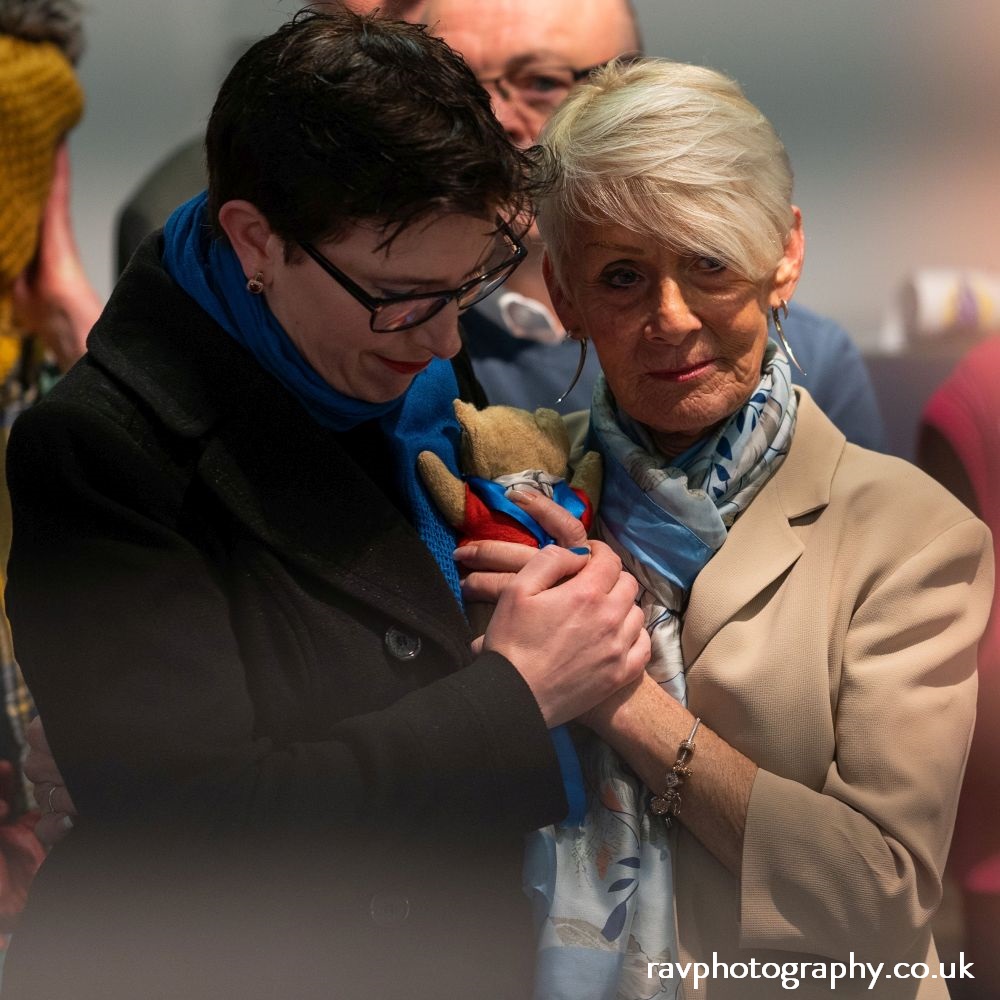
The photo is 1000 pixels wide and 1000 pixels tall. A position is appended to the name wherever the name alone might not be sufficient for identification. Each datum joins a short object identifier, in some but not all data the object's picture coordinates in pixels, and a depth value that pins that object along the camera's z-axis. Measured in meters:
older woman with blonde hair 1.82
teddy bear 1.86
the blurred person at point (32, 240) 2.17
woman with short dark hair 1.73
